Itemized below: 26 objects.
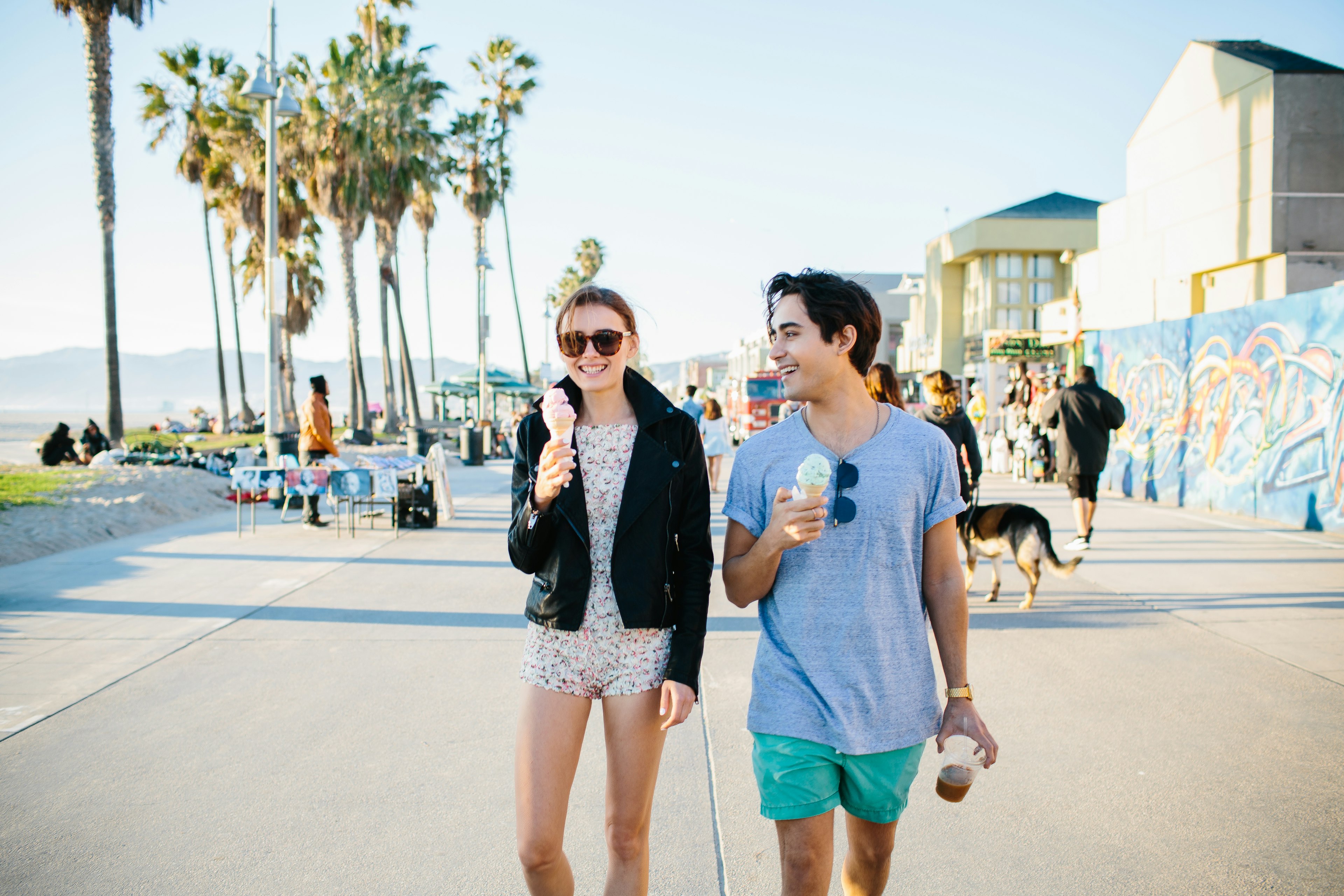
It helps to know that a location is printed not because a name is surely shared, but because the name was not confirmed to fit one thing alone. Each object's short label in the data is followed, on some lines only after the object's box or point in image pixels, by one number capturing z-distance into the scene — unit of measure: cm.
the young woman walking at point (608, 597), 227
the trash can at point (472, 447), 2436
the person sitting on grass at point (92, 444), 1820
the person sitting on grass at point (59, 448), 1720
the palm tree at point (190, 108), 2897
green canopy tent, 3184
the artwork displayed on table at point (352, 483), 1042
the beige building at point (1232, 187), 1599
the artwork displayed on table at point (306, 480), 1020
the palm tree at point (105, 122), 1833
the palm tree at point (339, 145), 2547
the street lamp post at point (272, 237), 1354
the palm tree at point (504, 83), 3638
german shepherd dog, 678
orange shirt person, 1103
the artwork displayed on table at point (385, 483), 1059
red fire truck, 3164
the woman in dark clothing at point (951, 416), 661
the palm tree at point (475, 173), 3603
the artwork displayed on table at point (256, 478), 1008
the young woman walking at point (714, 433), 1535
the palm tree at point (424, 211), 3691
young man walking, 207
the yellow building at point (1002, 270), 3947
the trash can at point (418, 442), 2225
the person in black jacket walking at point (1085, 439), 902
